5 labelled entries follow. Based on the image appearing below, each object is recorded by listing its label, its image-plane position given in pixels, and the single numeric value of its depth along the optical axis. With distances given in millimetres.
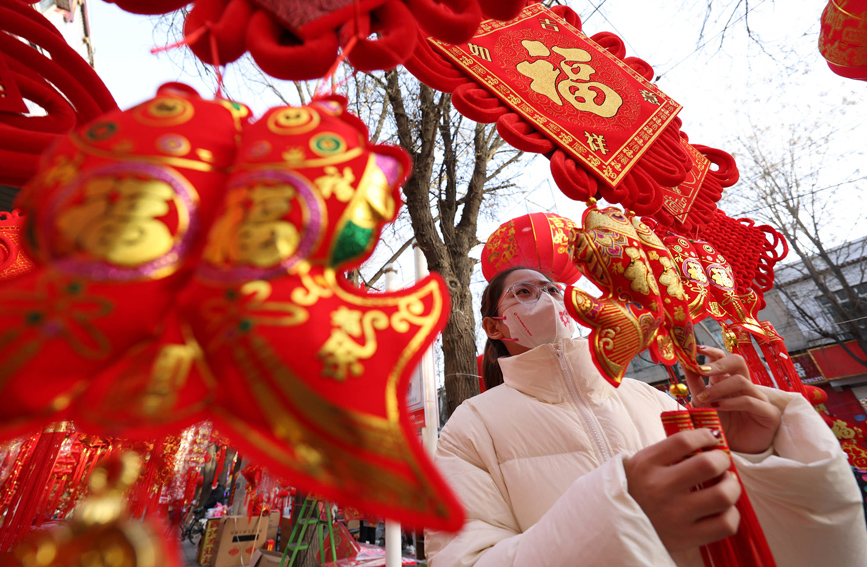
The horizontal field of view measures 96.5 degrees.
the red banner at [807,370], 8664
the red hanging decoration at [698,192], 1333
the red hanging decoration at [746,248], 1718
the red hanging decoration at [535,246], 2002
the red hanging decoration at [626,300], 817
